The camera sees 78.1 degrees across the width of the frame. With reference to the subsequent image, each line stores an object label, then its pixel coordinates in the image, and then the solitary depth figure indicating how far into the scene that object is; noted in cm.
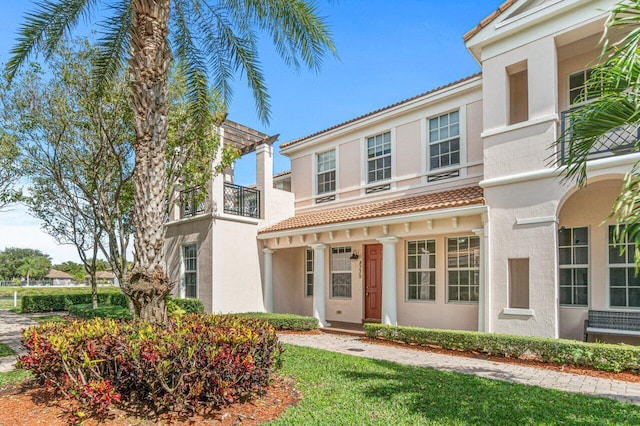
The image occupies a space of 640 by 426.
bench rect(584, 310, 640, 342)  927
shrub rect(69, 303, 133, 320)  1428
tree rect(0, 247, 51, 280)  8529
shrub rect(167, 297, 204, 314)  1452
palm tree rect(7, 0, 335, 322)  719
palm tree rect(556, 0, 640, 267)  396
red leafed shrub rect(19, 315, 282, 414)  499
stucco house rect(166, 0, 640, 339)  960
